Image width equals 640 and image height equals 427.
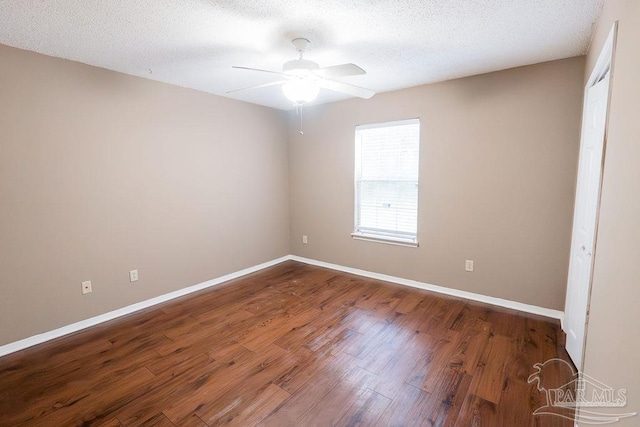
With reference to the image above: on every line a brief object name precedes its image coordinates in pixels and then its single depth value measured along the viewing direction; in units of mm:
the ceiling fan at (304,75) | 2090
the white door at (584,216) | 1852
